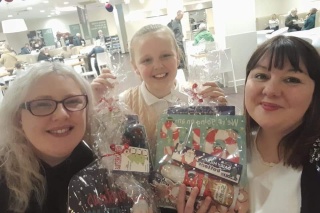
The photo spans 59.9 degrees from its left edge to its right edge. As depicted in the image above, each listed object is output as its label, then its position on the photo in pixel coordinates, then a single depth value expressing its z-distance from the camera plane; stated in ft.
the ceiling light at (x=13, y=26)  25.13
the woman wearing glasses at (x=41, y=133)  3.43
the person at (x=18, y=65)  23.53
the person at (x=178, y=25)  20.67
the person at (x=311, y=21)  25.47
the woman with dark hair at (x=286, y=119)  3.22
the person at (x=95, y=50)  23.63
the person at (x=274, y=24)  31.20
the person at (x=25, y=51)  43.34
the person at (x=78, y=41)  42.34
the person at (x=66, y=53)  39.02
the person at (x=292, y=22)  29.07
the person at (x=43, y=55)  29.91
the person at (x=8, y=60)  28.55
